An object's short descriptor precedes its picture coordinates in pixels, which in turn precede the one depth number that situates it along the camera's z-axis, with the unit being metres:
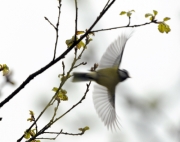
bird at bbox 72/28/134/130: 6.72
